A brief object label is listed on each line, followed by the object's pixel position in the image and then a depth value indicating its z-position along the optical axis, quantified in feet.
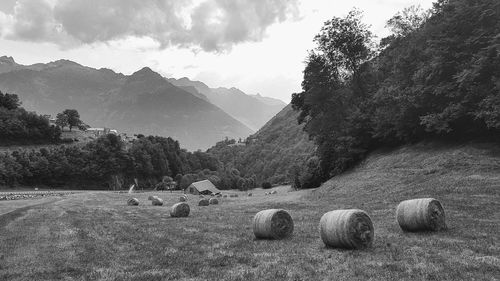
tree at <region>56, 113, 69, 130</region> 618.85
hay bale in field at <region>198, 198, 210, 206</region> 171.12
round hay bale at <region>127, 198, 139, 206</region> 178.06
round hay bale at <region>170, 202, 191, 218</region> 109.50
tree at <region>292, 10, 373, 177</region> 206.28
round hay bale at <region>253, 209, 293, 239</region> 61.72
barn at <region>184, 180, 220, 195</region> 381.60
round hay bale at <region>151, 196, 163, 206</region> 178.91
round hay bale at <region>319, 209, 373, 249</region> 50.37
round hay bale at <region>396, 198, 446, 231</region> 60.34
